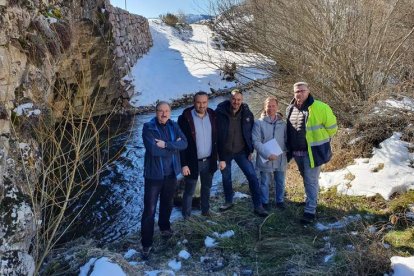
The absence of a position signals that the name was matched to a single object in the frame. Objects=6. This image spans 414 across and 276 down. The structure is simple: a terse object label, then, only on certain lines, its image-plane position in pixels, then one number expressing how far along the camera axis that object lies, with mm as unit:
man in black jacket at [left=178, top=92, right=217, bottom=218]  5125
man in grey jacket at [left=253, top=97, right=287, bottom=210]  5445
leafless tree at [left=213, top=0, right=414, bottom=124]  8062
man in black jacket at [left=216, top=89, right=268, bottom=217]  5383
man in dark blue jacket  4660
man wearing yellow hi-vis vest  5098
